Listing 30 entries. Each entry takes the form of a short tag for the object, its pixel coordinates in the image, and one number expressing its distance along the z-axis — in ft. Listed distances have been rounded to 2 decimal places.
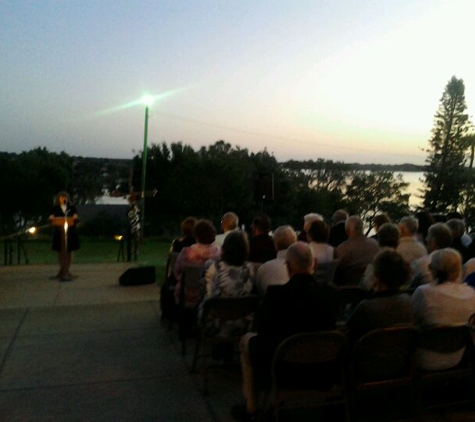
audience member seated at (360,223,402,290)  16.66
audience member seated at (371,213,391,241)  21.84
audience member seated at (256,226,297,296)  14.62
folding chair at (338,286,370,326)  14.92
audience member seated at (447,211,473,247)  19.60
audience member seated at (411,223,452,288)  15.24
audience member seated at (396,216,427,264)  17.60
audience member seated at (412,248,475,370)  11.53
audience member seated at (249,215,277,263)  19.06
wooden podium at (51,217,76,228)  29.14
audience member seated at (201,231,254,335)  14.28
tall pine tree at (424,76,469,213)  145.18
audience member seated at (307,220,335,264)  17.94
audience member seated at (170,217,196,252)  20.10
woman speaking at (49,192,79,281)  29.43
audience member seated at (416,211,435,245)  22.37
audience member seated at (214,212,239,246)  21.17
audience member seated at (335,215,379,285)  18.34
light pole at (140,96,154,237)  62.00
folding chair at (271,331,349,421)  9.89
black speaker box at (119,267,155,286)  28.19
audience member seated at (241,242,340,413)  10.47
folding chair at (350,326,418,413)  10.19
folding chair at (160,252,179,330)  19.15
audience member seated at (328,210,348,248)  23.15
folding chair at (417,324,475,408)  10.73
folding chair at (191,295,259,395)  13.21
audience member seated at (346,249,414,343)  10.73
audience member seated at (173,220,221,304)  16.89
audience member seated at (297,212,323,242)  19.69
